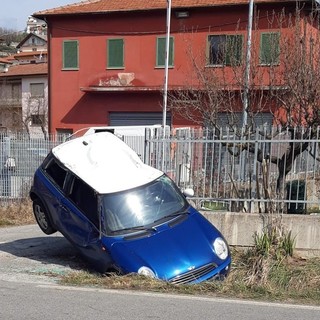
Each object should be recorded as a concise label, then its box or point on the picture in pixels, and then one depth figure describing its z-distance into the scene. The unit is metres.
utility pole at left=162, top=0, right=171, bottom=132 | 21.85
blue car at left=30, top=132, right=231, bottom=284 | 6.64
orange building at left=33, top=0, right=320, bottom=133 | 26.47
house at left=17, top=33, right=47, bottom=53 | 103.56
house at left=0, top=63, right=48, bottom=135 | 47.25
